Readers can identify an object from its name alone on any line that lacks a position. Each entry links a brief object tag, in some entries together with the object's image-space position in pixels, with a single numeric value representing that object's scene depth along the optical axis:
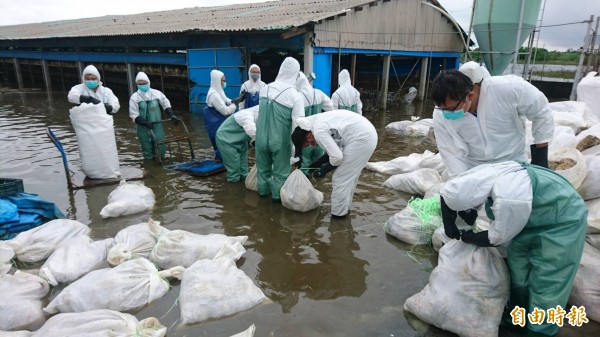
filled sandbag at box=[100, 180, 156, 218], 4.15
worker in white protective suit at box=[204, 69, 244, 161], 5.90
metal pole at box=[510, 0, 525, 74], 10.05
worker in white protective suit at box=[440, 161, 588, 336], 1.99
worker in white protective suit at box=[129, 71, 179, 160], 6.05
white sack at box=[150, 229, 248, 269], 3.13
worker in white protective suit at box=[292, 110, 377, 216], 3.76
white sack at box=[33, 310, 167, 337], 2.13
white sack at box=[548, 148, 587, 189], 2.90
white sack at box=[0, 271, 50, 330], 2.46
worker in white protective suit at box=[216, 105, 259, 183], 4.98
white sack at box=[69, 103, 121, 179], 5.00
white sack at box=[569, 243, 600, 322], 2.41
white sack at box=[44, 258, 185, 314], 2.55
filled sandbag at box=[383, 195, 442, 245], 3.53
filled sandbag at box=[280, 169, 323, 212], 4.27
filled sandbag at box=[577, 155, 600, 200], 2.91
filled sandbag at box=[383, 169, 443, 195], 4.74
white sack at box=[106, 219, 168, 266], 3.10
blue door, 10.54
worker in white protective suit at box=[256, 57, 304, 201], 4.31
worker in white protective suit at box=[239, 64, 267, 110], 7.59
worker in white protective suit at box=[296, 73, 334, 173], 6.80
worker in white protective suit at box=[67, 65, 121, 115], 5.27
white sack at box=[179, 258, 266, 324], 2.51
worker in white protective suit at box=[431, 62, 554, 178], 2.50
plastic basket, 3.78
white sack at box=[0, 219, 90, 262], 3.26
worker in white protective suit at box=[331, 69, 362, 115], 8.16
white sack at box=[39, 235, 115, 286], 2.92
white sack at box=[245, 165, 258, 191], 5.02
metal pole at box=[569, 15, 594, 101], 8.75
